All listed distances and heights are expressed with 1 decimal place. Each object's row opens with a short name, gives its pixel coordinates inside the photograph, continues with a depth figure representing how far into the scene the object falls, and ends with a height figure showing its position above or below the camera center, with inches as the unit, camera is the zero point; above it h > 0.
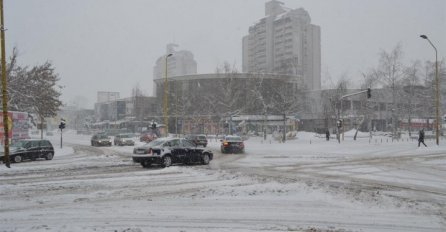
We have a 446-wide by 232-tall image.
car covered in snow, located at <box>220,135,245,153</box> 1321.4 -69.0
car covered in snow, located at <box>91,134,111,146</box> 1860.2 -65.2
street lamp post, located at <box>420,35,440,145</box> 1422.2 +61.8
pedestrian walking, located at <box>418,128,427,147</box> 1480.1 -47.5
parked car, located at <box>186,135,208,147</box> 1653.4 -58.2
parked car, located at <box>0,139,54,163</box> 949.8 -57.7
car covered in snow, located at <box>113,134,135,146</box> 1865.2 -66.6
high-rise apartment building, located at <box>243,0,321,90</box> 6003.9 +1256.7
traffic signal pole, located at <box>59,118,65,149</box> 1605.1 +3.6
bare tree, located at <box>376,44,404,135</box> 2145.7 +266.4
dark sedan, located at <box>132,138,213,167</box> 780.6 -54.5
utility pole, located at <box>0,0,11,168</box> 744.1 +61.8
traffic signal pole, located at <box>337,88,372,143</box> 1518.9 +105.9
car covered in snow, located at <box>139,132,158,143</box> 2076.3 -63.0
